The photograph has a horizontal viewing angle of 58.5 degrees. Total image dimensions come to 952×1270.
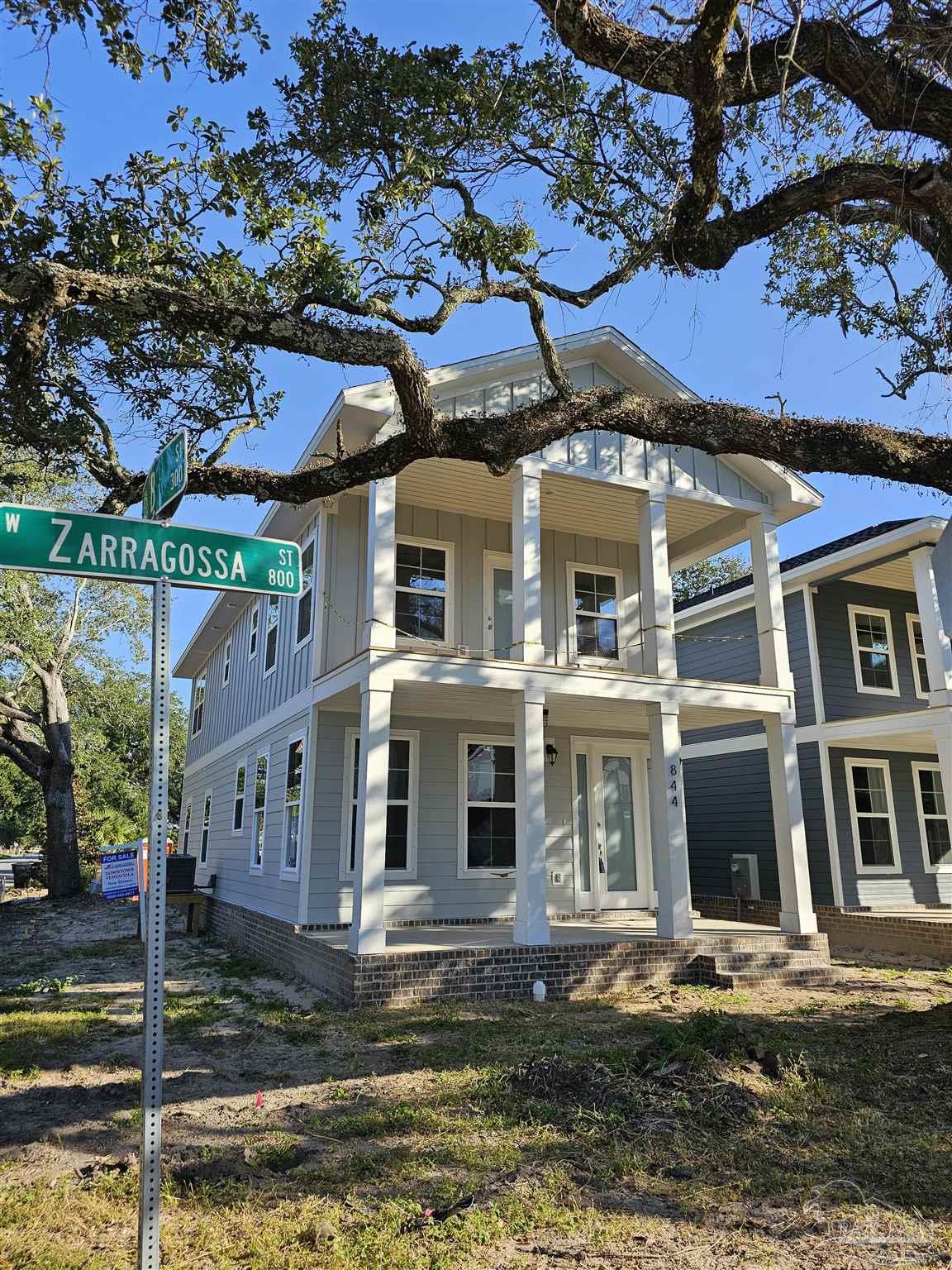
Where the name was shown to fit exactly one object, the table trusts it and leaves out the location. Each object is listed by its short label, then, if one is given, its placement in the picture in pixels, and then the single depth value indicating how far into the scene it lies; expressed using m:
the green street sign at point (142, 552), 2.84
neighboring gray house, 13.75
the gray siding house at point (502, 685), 9.90
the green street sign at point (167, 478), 2.98
